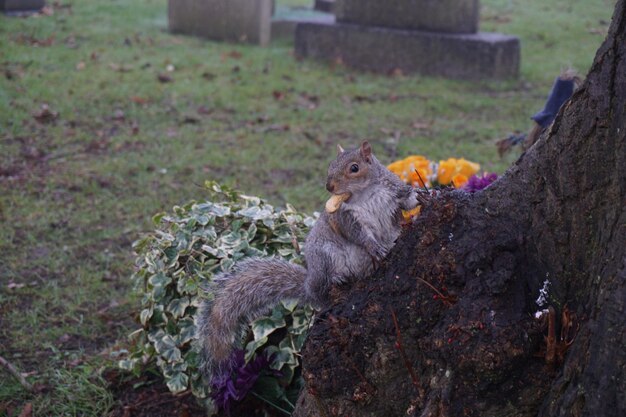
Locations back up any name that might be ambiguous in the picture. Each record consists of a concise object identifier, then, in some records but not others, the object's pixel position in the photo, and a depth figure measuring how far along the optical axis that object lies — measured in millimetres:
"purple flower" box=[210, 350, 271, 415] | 2541
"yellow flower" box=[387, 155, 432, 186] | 3520
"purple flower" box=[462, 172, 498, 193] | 3041
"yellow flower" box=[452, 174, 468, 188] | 3514
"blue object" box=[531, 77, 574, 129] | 3246
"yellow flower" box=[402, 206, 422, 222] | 2191
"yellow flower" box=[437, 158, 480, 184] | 3625
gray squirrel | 2076
